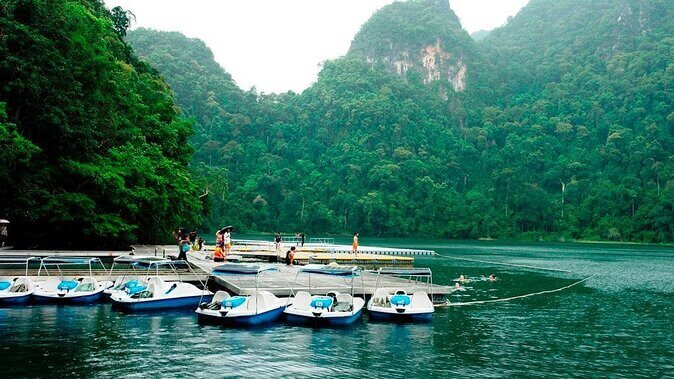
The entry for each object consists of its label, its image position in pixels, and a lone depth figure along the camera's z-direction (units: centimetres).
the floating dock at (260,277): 2792
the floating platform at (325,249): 6106
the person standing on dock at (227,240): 4612
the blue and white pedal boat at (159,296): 2509
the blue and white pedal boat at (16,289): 2541
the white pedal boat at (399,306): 2438
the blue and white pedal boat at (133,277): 2678
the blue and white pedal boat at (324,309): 2284
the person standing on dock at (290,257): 4022
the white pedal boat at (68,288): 2611
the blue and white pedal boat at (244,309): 2248
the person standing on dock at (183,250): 3306
